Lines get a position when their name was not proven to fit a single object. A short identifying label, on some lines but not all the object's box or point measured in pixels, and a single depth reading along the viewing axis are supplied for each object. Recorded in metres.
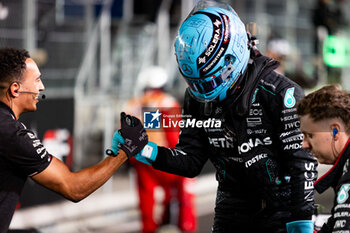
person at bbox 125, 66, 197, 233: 16.52
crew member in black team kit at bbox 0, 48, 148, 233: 7.22
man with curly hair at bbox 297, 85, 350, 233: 5.95
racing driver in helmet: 6.83
